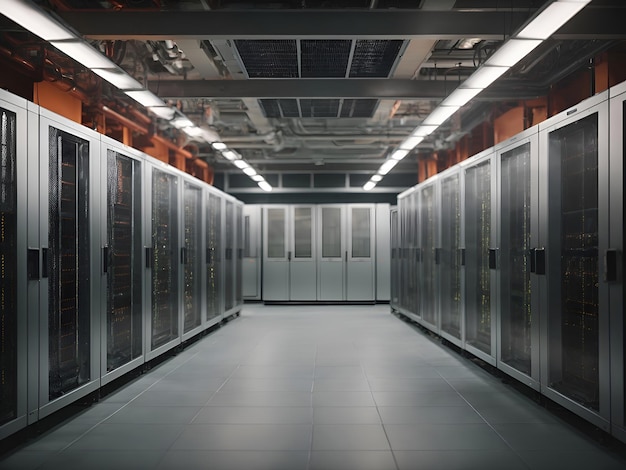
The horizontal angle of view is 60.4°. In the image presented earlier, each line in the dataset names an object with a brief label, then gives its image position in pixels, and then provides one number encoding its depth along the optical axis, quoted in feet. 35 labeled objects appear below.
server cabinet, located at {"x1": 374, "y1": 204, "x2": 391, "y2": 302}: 39.17
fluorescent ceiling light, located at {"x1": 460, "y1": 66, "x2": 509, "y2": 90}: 12.48
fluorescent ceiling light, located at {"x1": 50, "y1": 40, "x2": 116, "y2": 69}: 10.77
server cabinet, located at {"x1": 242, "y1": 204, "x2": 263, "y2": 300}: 40.34
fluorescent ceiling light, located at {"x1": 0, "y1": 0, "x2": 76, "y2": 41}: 8.90
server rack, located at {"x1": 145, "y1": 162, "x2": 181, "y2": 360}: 16.44
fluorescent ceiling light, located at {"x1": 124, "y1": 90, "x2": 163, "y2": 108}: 14.64
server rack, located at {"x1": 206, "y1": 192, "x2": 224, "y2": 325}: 24.89
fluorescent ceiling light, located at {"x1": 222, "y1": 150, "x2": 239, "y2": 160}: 25.55
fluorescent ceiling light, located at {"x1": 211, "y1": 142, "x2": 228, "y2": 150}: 23.38
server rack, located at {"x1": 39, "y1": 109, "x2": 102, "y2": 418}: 10.45
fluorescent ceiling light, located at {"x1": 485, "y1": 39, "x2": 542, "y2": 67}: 10.62
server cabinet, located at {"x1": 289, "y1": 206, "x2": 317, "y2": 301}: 39.50
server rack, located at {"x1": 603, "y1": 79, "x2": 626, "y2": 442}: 9.01
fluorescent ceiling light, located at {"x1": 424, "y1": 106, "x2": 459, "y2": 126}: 16.40
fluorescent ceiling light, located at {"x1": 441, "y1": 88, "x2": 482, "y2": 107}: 14.37
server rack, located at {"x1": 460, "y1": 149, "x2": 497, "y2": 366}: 15.56
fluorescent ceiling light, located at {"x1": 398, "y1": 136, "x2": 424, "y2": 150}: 20.85
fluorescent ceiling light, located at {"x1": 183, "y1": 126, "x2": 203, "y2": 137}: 19.59
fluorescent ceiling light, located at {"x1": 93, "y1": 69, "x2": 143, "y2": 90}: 12.76
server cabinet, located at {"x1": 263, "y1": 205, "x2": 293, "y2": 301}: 39.73
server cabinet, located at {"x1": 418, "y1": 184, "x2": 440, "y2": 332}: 22.44
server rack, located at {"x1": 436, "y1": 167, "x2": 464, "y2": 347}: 19.26
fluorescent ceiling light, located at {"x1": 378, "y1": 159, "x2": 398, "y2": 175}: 27.00
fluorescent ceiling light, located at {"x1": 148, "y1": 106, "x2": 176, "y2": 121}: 16.47
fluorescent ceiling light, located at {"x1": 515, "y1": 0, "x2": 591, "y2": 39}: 8.89
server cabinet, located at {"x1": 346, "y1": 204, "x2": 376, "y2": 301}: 39.27
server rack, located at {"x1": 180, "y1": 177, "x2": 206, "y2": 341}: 20.51
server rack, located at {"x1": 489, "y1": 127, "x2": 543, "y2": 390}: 12.55
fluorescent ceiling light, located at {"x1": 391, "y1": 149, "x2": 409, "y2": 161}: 23.80
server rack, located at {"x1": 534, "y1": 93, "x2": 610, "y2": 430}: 9.67
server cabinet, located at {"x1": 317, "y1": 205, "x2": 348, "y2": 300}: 39.34
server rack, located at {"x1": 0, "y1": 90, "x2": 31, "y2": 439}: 9.43
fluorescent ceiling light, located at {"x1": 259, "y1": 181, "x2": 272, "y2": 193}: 37.60
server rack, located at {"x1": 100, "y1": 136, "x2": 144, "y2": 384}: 13.38
